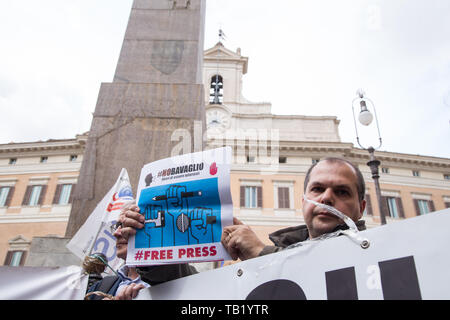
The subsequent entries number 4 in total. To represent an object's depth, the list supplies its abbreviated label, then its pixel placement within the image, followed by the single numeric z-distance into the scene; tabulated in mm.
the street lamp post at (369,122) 7780
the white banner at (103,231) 2600
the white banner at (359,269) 898
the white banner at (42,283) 1618
